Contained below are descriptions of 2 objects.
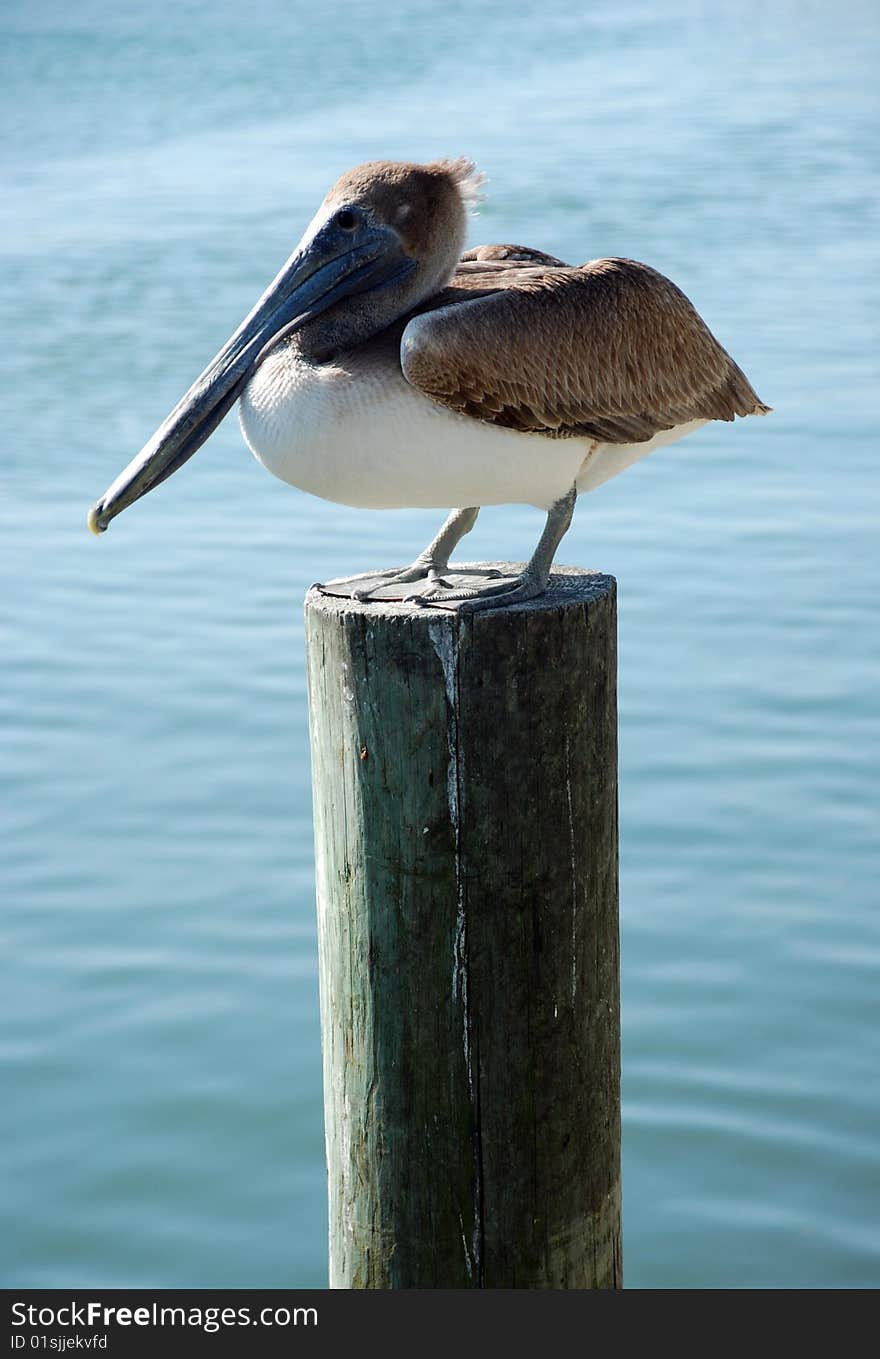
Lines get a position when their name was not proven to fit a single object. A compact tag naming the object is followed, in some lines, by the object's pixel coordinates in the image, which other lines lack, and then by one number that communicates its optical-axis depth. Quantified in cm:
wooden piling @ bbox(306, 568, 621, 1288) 520
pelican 575
